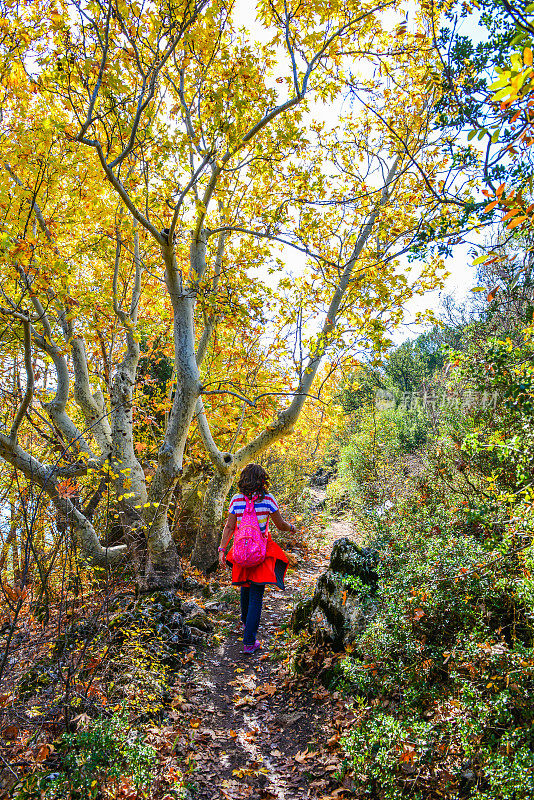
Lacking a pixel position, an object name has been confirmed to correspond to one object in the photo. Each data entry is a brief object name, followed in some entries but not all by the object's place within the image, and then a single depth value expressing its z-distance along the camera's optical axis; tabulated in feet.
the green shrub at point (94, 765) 7.84
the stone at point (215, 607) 19.52
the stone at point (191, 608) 17.38
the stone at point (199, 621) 16.98
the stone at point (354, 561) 13.44
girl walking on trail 14.67
